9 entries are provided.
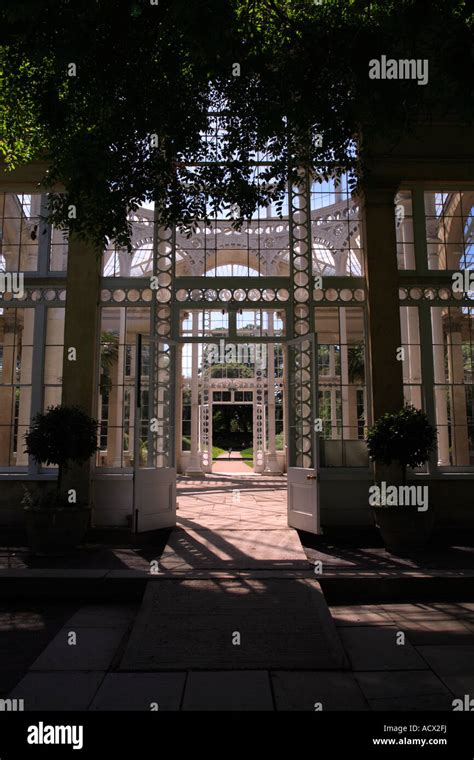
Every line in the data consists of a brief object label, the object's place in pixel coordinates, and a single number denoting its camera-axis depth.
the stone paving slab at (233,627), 3.54
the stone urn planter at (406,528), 6.10
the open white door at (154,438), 6.83
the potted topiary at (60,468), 6.04
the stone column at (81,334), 7.19
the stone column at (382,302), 7.37
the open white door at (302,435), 6.84
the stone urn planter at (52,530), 6.01
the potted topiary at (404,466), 6.12
